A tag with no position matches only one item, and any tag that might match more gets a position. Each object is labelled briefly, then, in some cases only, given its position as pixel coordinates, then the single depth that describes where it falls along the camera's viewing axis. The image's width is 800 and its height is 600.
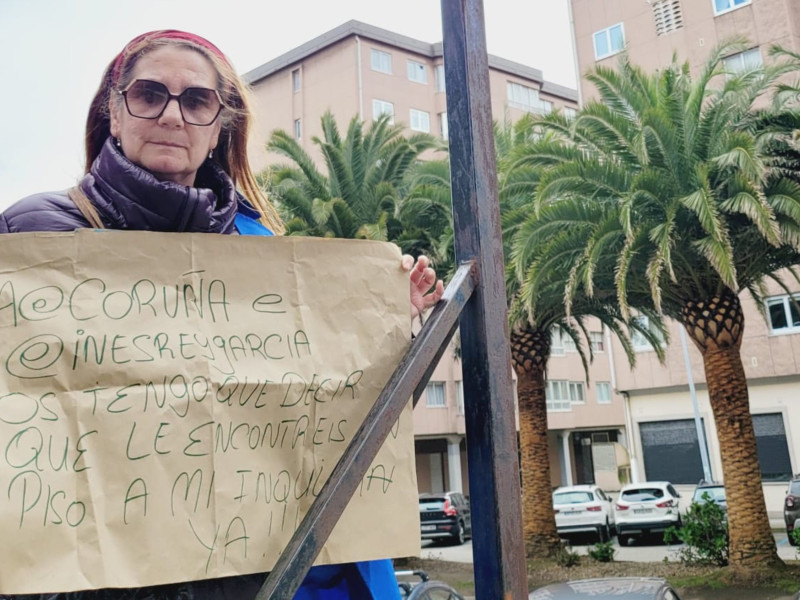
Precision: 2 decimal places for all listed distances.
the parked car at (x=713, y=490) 19.78
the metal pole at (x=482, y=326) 1.59
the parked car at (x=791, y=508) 17.52
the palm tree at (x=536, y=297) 12.27
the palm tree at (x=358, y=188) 16.05
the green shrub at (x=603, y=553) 15.98
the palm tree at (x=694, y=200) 11.19
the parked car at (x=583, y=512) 22.38
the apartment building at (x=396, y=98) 40.84
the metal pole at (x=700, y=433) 28.15
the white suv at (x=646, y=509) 21.23
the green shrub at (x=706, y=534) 14.11
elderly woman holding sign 1.56
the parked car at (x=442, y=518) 25.22
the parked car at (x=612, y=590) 6.76
